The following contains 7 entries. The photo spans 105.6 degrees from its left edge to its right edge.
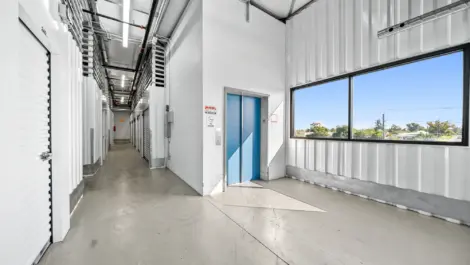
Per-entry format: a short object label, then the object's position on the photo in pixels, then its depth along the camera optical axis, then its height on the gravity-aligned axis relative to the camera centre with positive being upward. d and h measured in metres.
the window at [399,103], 2.65 +0.49
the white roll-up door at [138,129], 9.20 +0.09
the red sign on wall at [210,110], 3.60 +0.43
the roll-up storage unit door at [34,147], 1.55 -0.16
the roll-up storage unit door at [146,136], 7.13 -0.22
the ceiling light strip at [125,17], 3.40 +2.42
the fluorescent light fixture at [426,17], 2.43 +1.69
